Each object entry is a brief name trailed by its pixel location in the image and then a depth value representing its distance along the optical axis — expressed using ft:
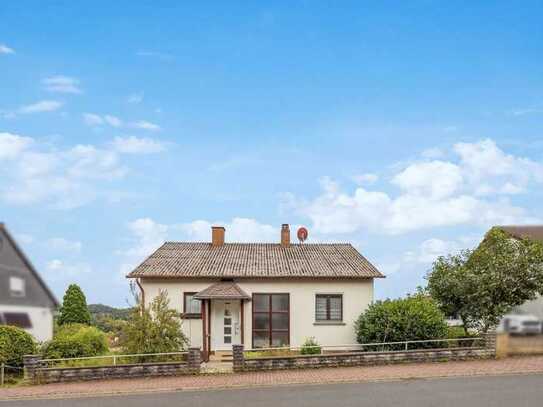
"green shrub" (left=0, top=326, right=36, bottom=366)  56.08
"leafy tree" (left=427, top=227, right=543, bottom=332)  70.33
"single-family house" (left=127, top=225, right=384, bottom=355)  76.28
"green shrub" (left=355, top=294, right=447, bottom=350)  68.85
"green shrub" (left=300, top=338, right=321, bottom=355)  69.15
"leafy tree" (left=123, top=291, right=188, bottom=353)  62.44
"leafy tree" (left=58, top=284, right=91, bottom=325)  92.07
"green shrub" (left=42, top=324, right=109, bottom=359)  62.54
